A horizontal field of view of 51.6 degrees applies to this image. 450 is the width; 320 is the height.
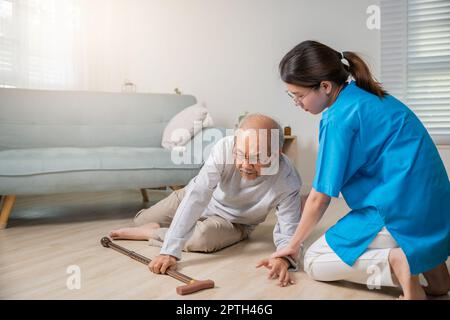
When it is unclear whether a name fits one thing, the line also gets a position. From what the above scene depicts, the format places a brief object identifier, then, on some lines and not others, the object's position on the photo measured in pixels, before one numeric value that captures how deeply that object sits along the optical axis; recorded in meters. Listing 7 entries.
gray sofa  2.45
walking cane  1.42
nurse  1.29
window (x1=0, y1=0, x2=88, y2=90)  3.67
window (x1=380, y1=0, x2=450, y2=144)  3.55
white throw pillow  3.03
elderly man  1.65
